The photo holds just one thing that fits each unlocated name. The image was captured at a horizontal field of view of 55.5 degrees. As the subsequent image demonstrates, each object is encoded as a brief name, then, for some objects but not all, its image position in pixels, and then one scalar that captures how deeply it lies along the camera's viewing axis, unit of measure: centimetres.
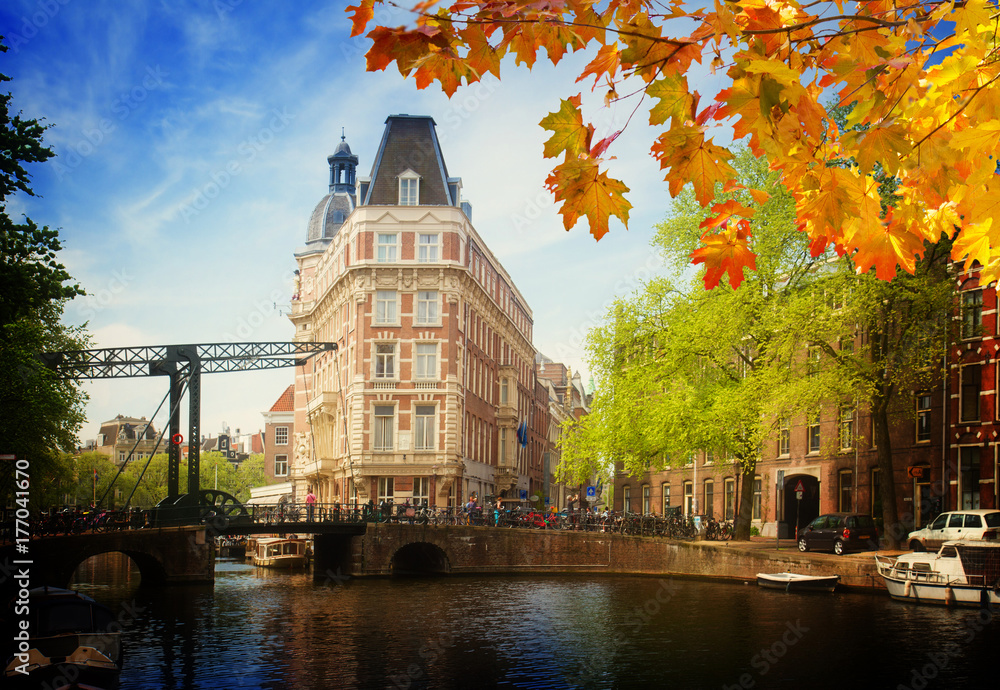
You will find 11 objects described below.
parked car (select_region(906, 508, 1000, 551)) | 3058
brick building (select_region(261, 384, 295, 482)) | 10206
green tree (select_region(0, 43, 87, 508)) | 2280
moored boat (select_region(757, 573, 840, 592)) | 3164
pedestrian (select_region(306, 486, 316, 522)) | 4389
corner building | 5347
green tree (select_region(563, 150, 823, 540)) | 3522
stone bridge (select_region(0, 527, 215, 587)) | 3650
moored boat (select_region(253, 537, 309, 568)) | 5516
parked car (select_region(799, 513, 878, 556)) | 3522
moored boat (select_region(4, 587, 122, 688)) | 1666
